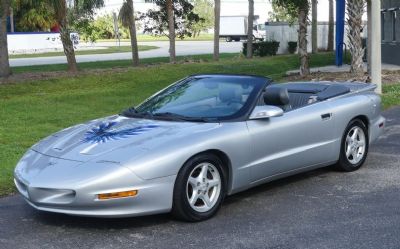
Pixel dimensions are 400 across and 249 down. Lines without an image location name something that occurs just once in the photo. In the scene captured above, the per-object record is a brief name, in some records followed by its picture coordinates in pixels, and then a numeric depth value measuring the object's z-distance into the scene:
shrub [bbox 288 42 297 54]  33.91
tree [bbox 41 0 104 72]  18.95
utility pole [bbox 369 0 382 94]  13.49
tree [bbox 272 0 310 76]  17.84
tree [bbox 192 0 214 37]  88.88
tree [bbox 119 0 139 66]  23.98
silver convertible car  4.99
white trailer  71.81
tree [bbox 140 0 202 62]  28.36
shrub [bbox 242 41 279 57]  31.78
